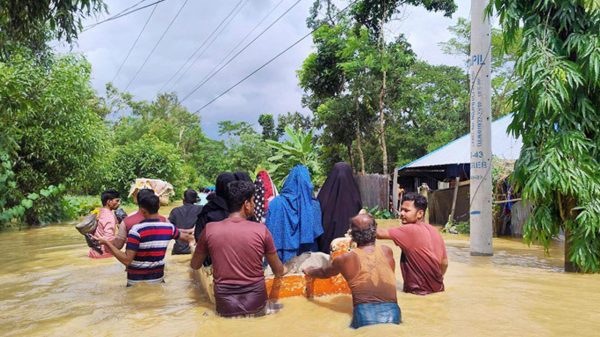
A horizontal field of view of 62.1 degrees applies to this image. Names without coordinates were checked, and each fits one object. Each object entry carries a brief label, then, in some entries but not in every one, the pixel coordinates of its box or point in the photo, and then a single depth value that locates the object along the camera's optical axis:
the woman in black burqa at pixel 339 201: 5.77
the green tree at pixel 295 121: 38.62
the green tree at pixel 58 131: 15.20
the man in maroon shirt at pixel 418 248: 5.16
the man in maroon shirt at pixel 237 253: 4.43
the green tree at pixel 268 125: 51.09
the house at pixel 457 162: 15.26
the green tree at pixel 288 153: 19.17
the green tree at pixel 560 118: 6.75
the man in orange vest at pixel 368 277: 4.12
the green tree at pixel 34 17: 6.72
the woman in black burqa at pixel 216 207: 5.30
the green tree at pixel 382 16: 21.11
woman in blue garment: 5.53
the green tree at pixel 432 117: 28.50
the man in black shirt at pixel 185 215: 8.21
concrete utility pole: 9.34
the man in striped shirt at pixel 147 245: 5.60
